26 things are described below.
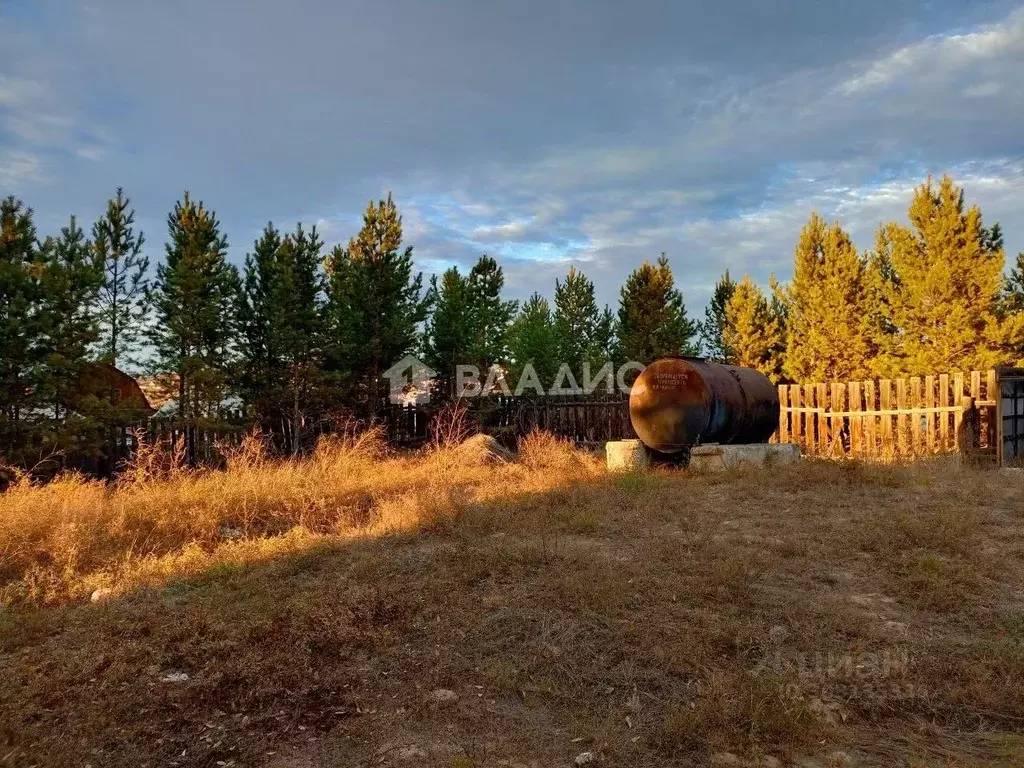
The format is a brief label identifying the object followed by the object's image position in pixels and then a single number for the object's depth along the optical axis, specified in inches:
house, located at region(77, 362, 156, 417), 510.9
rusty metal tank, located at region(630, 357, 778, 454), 428.5
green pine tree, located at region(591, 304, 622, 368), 998.8
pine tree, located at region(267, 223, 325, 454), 624.7
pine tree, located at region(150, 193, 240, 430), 615.5
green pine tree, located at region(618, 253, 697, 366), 993.5
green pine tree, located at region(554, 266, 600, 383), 1182.3
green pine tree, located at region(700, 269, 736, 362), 1095.6
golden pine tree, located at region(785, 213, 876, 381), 866.1
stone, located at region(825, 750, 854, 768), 120.6
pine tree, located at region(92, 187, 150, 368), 640.4
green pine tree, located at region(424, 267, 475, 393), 743.1
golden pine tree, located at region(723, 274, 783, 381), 971.3
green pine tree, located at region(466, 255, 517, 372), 768.3
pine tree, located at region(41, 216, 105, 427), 468.8
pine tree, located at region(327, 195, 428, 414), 676.7
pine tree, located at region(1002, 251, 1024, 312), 799.8
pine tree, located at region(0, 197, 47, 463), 444.8
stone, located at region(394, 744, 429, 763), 124.8
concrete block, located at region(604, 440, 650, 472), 452.4
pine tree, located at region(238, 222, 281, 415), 644.7
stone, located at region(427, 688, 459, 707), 145.9
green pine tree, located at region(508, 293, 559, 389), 913.5
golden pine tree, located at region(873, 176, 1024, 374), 770.2
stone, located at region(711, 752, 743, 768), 120.0
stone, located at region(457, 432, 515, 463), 516.7
